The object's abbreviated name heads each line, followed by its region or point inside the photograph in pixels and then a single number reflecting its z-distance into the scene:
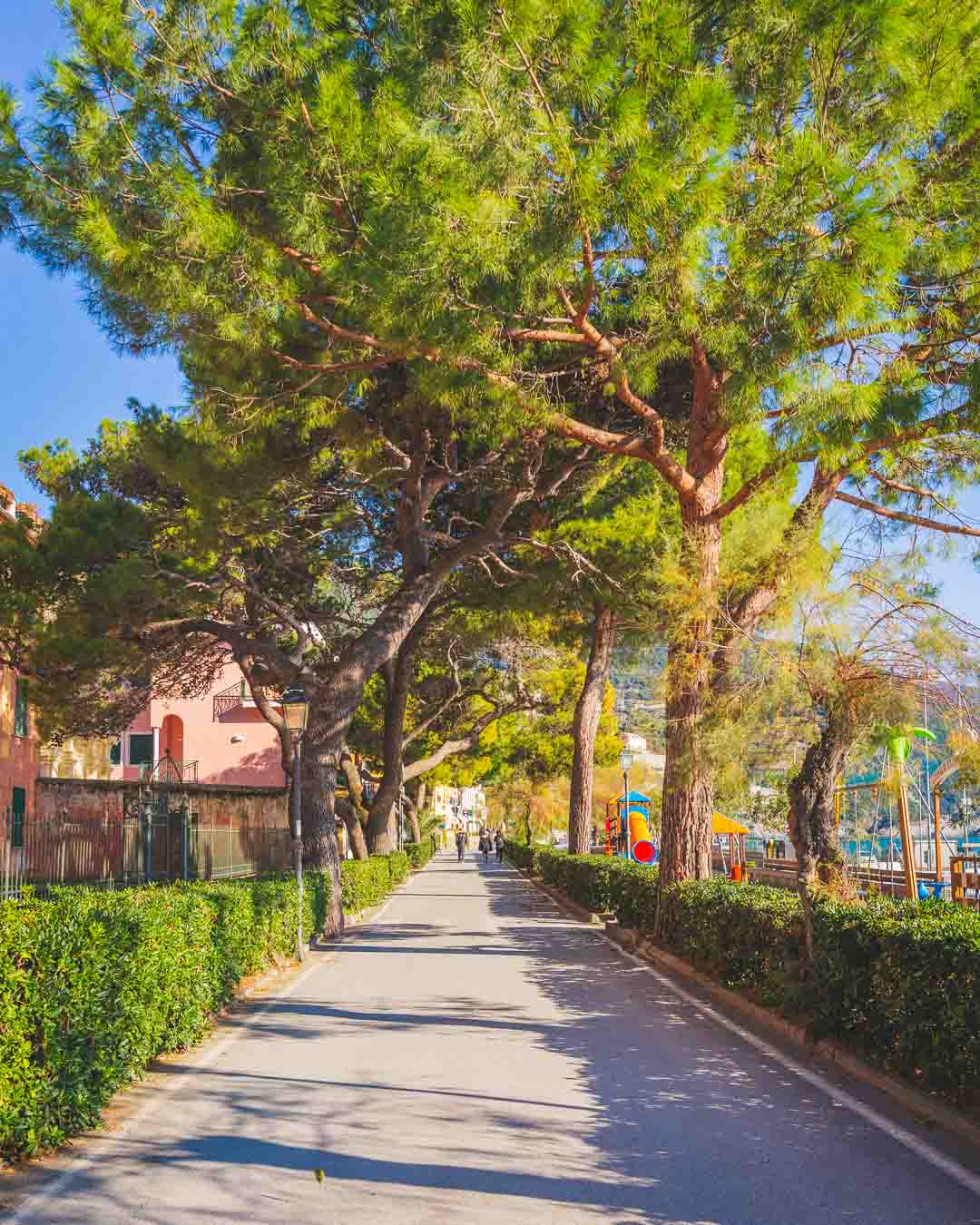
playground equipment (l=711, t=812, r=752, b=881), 29.80
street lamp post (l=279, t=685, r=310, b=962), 16.06
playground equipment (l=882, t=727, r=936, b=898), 11.28
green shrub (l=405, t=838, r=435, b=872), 52.41
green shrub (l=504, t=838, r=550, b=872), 41.91
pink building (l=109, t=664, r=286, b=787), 47.75
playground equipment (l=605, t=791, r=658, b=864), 29.08
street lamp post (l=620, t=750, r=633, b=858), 27.00
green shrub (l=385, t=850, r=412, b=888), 33.82
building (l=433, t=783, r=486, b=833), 134.50
